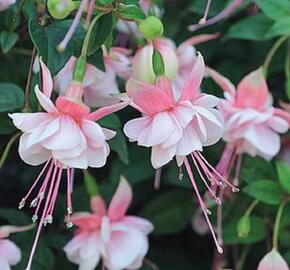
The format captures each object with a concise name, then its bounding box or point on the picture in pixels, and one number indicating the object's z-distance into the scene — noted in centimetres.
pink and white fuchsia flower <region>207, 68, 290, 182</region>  75
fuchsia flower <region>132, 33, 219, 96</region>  70
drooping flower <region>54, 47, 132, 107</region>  72
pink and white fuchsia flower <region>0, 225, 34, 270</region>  70
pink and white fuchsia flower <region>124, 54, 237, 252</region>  65
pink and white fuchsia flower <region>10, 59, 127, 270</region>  64
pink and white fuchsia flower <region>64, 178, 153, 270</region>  74
